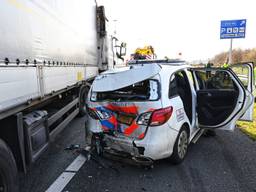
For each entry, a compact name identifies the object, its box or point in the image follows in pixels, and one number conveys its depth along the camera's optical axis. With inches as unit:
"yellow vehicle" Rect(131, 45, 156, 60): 890.3
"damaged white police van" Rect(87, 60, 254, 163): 131.3
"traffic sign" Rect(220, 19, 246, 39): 472.1
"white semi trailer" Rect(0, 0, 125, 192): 98.5
